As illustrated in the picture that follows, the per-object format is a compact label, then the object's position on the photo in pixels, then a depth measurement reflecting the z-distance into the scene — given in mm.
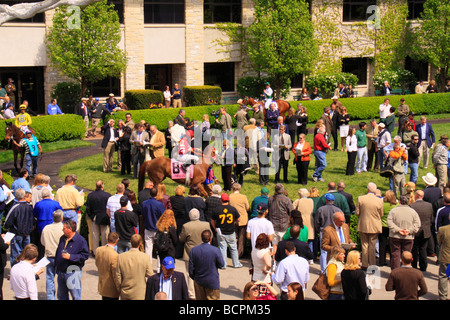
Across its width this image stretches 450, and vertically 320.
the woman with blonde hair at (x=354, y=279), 9253
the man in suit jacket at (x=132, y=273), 9734
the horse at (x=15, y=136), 19938
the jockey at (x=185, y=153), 16516
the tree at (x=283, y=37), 33250
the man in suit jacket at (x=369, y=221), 12633
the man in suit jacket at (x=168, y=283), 9148
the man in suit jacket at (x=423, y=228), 12727
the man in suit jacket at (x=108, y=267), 9969
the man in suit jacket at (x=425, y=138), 19891
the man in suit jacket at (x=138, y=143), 18922
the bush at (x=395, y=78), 37625
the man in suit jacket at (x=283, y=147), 18312
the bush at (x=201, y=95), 32875
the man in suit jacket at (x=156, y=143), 18891
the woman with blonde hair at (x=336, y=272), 9539
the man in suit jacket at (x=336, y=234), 11469
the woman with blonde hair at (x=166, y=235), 11219
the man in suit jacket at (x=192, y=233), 11352
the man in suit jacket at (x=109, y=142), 20109
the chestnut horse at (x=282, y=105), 25369
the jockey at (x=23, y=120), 20328
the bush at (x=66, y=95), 30656
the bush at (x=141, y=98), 31516
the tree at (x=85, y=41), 29344
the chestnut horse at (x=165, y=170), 16312
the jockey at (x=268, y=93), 29578
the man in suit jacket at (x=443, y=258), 11195
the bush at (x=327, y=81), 35719
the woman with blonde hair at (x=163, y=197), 13011
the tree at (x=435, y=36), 36719
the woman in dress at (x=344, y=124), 21766
